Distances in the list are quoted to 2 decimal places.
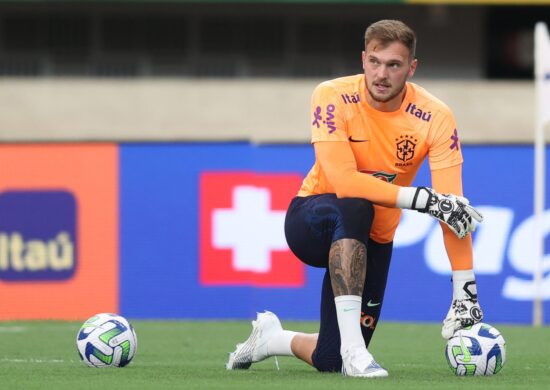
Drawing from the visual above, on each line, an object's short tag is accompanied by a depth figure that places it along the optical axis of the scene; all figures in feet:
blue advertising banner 99.66
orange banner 100.22
